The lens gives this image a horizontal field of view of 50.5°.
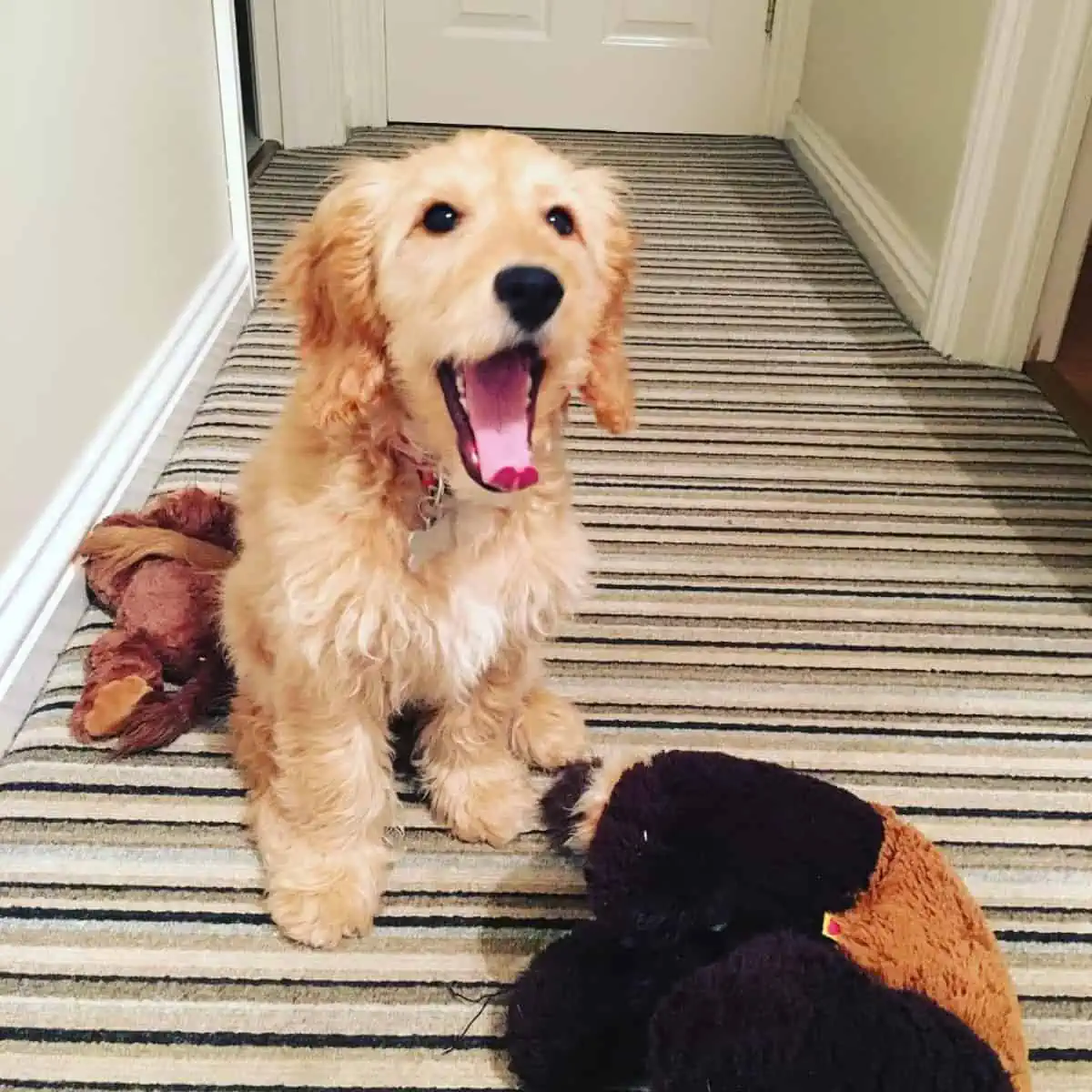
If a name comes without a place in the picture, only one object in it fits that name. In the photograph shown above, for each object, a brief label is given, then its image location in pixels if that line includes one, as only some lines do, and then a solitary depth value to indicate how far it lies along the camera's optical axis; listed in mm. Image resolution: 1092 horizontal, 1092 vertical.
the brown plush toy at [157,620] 1192
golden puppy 912
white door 3289
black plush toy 813
